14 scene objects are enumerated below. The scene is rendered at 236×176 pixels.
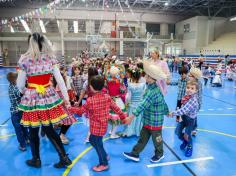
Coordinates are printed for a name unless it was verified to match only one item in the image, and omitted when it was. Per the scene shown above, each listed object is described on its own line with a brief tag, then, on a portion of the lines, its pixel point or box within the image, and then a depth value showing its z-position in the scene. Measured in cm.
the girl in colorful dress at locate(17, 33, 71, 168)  242
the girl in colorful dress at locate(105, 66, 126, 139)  366
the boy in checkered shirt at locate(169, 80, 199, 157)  296
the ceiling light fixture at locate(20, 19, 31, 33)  2305
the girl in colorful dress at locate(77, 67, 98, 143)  348
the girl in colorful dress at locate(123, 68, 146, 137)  363
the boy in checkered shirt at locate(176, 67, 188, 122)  393
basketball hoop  1812
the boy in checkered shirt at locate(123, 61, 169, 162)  260
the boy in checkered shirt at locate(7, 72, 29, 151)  314
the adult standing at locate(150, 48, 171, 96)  394
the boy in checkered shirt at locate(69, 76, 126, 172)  253
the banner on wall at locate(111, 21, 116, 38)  2438
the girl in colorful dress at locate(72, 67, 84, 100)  494
